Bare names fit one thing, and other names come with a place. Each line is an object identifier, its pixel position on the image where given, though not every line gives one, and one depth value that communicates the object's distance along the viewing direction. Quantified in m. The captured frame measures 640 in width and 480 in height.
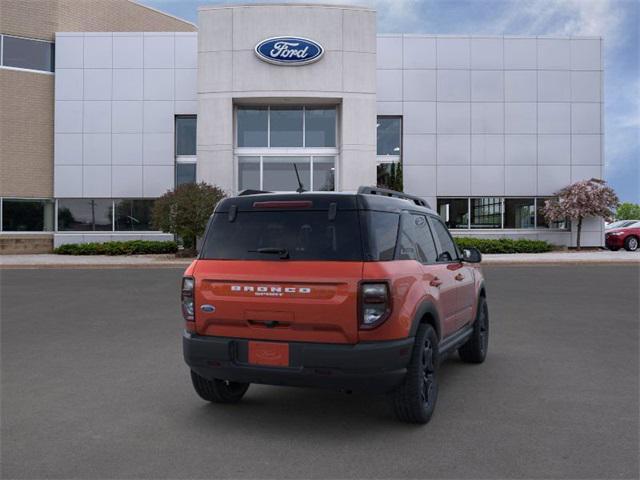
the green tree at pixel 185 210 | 21.78
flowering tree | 26.09
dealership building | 27.52
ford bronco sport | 4.06
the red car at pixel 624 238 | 27.73
